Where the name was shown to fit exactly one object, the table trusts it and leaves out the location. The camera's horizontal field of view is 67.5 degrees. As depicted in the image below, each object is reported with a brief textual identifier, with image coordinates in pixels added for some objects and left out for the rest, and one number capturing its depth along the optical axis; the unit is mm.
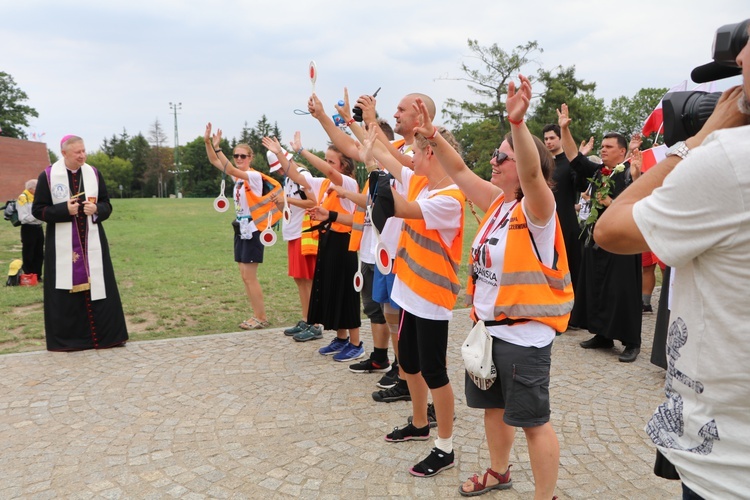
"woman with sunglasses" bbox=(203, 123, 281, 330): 7043
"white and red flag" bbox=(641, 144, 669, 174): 4141
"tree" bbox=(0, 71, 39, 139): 64000
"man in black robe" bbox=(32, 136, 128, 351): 6250
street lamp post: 76450
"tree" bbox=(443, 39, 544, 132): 41906
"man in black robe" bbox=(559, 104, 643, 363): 6031
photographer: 1271
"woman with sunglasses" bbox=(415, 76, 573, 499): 2762
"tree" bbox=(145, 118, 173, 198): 85812
